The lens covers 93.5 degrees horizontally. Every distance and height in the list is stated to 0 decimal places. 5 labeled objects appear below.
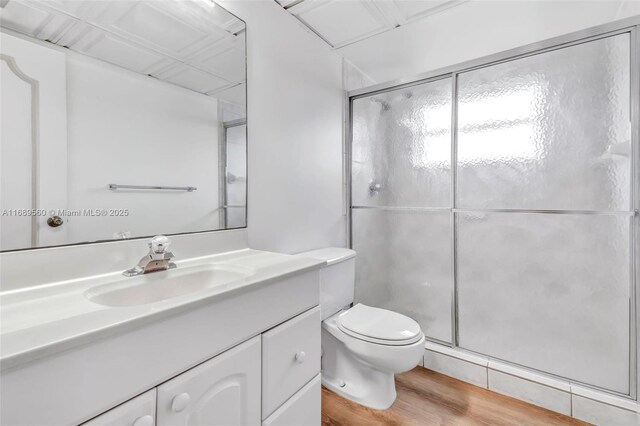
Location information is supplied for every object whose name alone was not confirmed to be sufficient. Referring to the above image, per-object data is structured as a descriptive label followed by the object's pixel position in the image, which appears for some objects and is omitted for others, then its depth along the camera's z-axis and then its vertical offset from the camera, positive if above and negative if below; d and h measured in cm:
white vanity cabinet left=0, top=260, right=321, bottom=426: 51 -33
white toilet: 143 -63
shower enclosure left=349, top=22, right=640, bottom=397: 143 +4
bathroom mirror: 84 +32
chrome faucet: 99 -15
